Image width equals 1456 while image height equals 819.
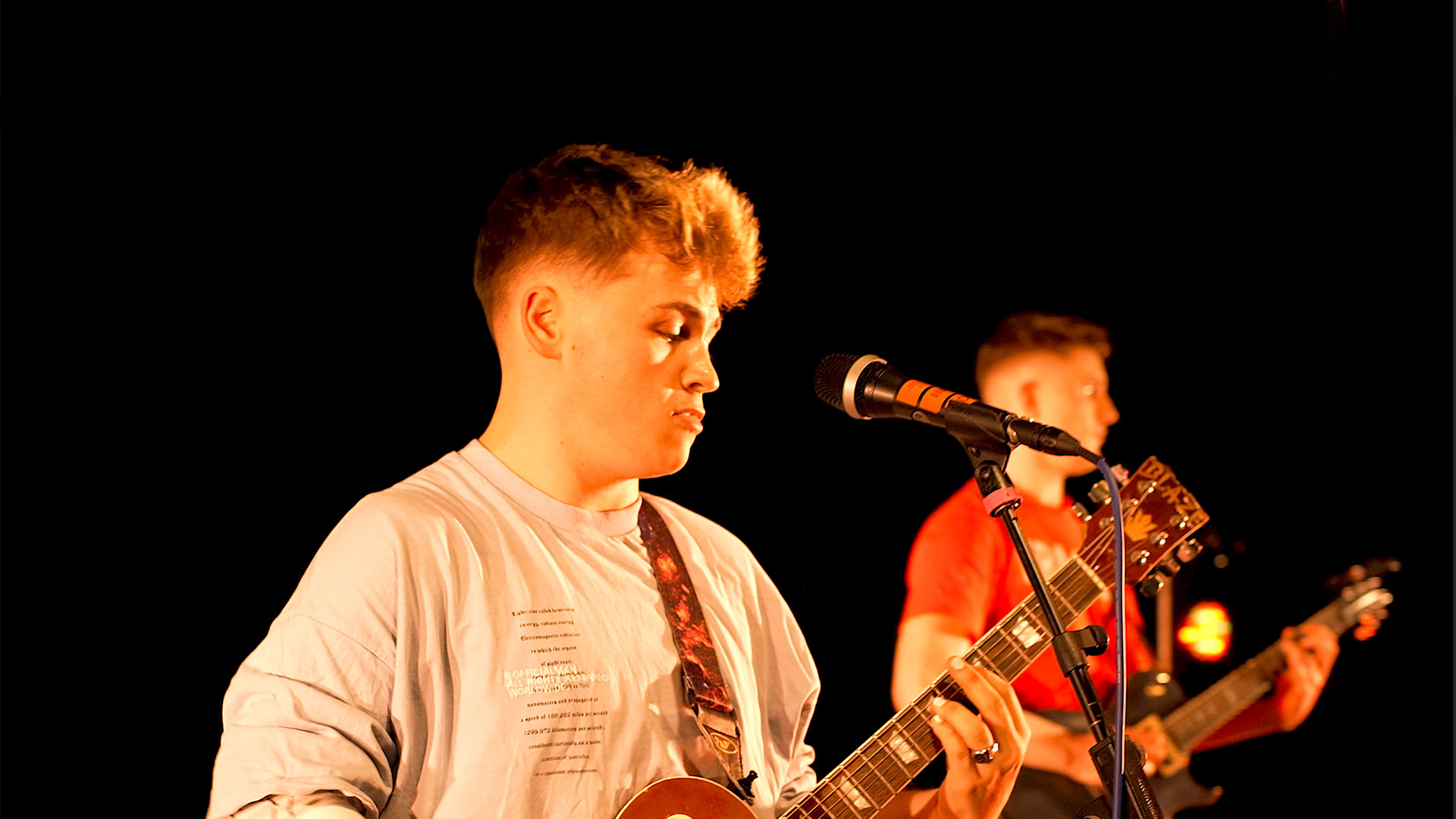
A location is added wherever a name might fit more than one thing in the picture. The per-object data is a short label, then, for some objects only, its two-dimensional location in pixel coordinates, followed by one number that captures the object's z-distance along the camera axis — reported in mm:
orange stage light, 4321
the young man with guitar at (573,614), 2954
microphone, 2909
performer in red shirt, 3703
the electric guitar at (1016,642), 3170
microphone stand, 2901
